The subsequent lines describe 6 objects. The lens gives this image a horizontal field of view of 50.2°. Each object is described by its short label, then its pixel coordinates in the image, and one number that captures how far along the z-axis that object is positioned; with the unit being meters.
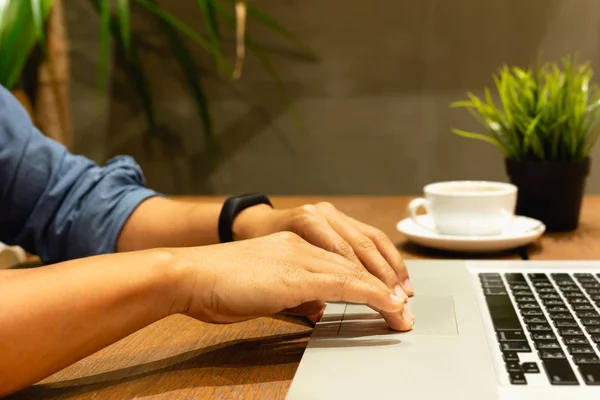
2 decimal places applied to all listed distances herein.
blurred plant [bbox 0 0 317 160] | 1.35
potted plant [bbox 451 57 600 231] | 1.04
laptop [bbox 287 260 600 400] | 0.45
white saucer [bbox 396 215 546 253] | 0.92
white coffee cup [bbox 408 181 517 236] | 0.95
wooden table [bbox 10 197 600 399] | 0.51
